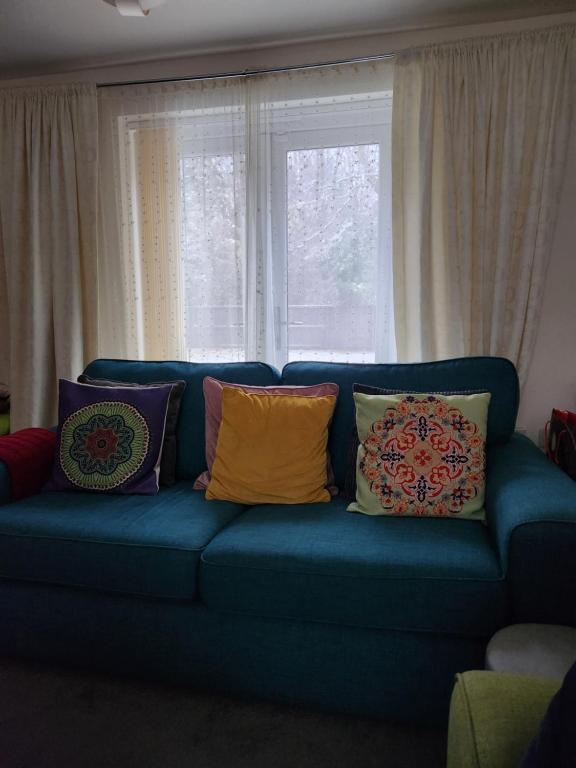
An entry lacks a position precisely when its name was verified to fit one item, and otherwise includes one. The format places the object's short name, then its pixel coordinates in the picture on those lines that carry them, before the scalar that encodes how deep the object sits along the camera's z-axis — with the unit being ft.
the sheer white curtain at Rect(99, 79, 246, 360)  9.67
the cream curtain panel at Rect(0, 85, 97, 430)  10.11
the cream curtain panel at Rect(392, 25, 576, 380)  8.09
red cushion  7.02
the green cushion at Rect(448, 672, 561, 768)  2.90
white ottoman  3.94
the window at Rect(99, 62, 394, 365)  9.18
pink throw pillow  7.36
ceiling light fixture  6.66
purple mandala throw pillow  7.11
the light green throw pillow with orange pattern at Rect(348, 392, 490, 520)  6.18
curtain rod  8.84
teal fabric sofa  5.00
